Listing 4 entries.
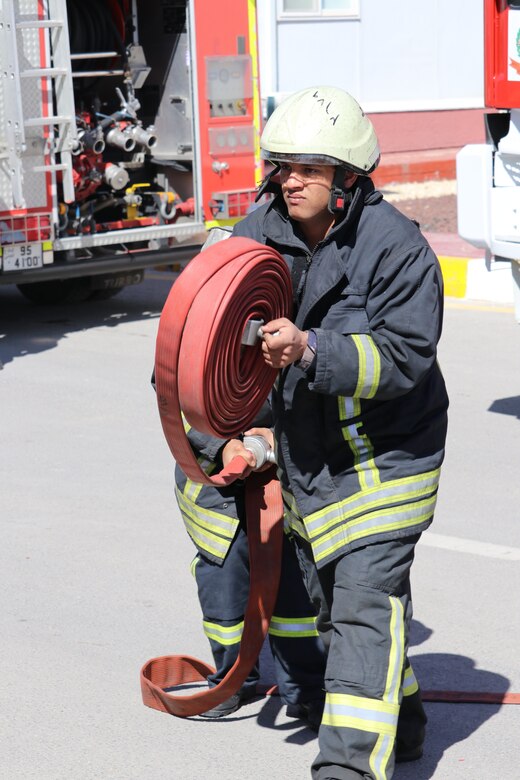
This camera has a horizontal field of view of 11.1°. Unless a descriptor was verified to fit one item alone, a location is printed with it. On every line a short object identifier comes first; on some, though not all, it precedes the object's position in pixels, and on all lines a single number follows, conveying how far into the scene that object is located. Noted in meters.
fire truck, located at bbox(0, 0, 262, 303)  17.90
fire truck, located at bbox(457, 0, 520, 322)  13.60
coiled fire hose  6.04
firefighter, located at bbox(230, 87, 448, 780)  6.06
